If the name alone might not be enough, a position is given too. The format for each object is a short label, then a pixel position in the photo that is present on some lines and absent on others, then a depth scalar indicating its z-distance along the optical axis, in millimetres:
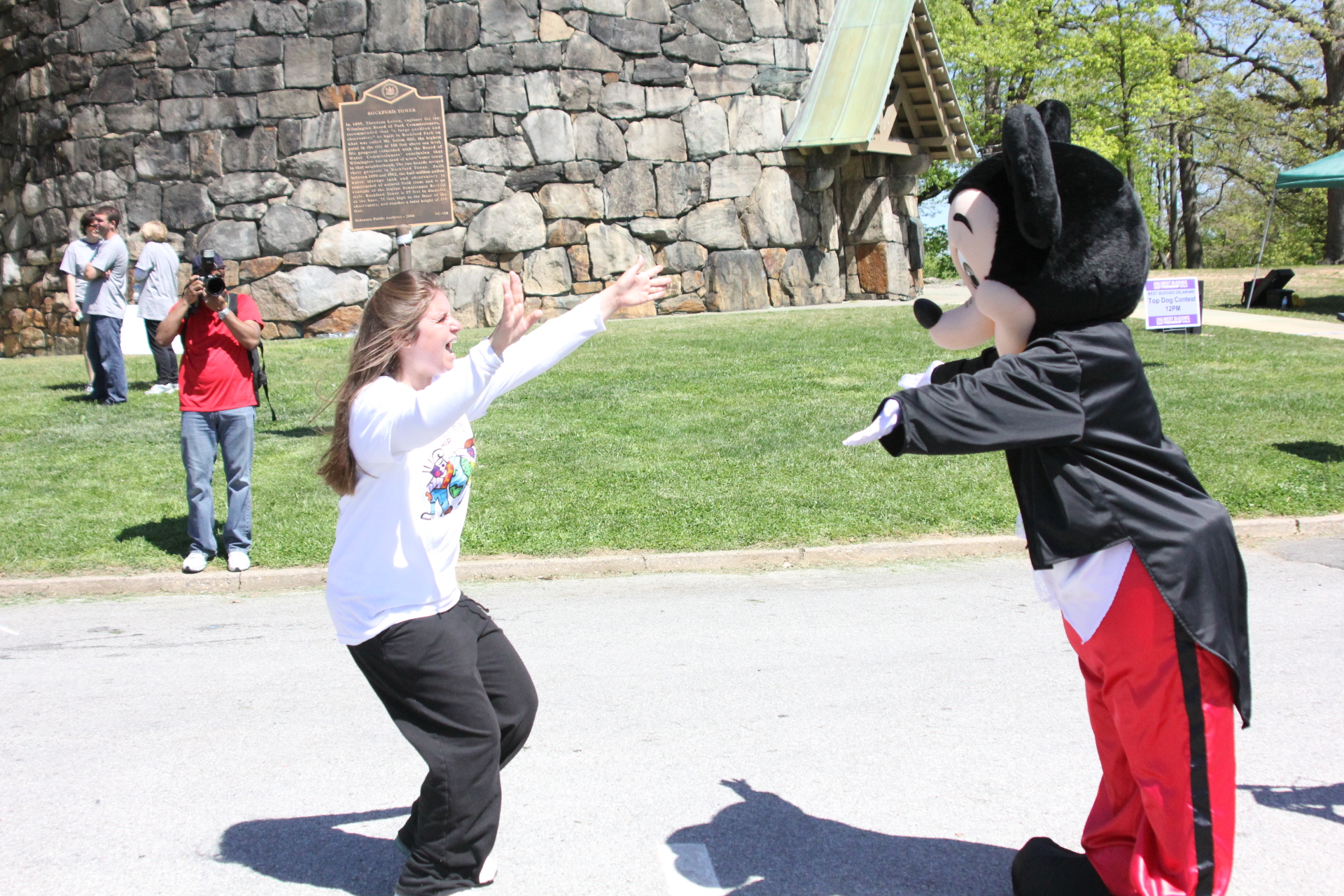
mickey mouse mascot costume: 2537
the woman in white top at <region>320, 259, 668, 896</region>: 2852
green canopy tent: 17406
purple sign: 12594
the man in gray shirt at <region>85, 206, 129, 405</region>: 11070
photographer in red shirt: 6570
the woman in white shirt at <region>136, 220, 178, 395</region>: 11039
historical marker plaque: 10688
